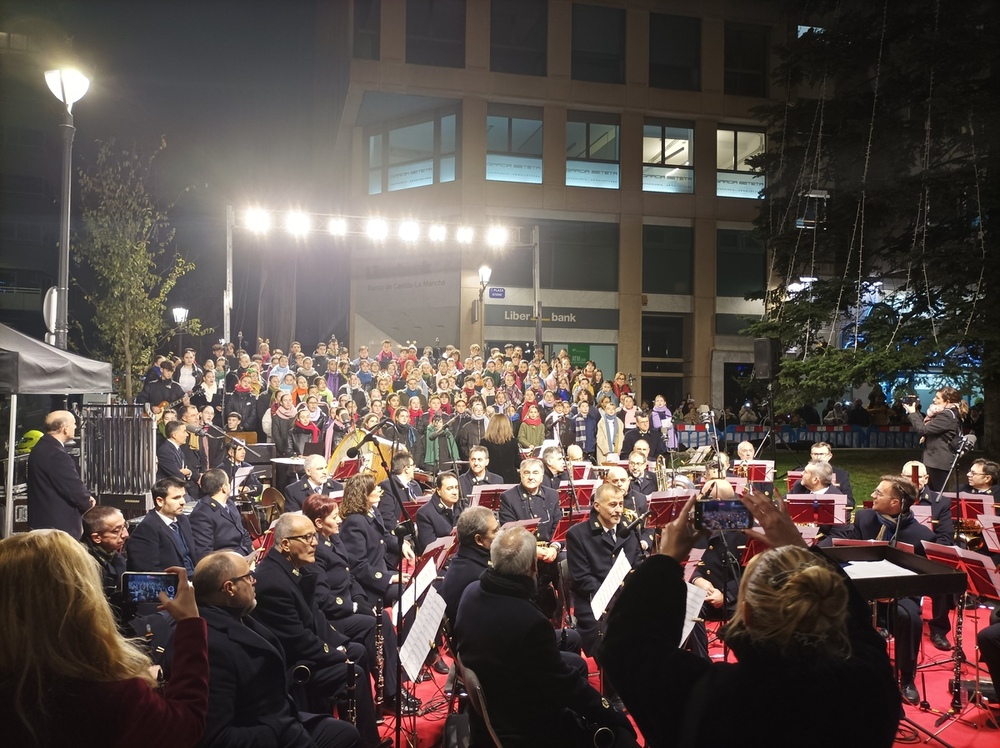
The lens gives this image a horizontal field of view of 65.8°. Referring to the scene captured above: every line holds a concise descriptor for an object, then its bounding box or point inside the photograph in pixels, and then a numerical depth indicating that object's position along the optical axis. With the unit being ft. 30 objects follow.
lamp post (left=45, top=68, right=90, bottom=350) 33.09
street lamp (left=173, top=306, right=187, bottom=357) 90.04
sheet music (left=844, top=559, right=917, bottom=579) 15.12
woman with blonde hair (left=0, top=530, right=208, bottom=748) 7.30
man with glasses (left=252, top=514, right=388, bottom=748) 16.65
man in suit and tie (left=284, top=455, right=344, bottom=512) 31.07
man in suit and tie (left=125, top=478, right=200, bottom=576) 21.48
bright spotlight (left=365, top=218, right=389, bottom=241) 75.10
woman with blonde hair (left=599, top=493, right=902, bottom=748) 7.24
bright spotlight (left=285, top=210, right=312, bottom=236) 70.69
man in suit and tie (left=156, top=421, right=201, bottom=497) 35.76
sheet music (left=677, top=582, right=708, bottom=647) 16.03
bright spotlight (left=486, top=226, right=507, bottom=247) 79.87
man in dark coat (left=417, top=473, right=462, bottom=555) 27.30
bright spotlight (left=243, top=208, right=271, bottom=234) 68.90
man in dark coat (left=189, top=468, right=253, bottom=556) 25.98
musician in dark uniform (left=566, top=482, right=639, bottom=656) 22.48
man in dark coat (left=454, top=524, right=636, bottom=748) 12.84
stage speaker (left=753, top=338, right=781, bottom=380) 40.22
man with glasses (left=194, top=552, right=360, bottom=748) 12.28
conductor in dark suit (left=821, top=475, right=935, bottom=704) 20.88
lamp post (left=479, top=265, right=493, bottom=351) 75.36
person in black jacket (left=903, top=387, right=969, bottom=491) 38.32
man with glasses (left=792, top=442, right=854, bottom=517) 32.19
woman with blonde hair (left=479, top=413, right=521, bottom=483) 43.65
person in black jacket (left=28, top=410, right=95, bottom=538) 26.35
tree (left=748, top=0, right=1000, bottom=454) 48.75
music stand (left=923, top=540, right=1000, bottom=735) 19.27
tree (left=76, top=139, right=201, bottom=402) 74.38
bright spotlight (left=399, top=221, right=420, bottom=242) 75.72
